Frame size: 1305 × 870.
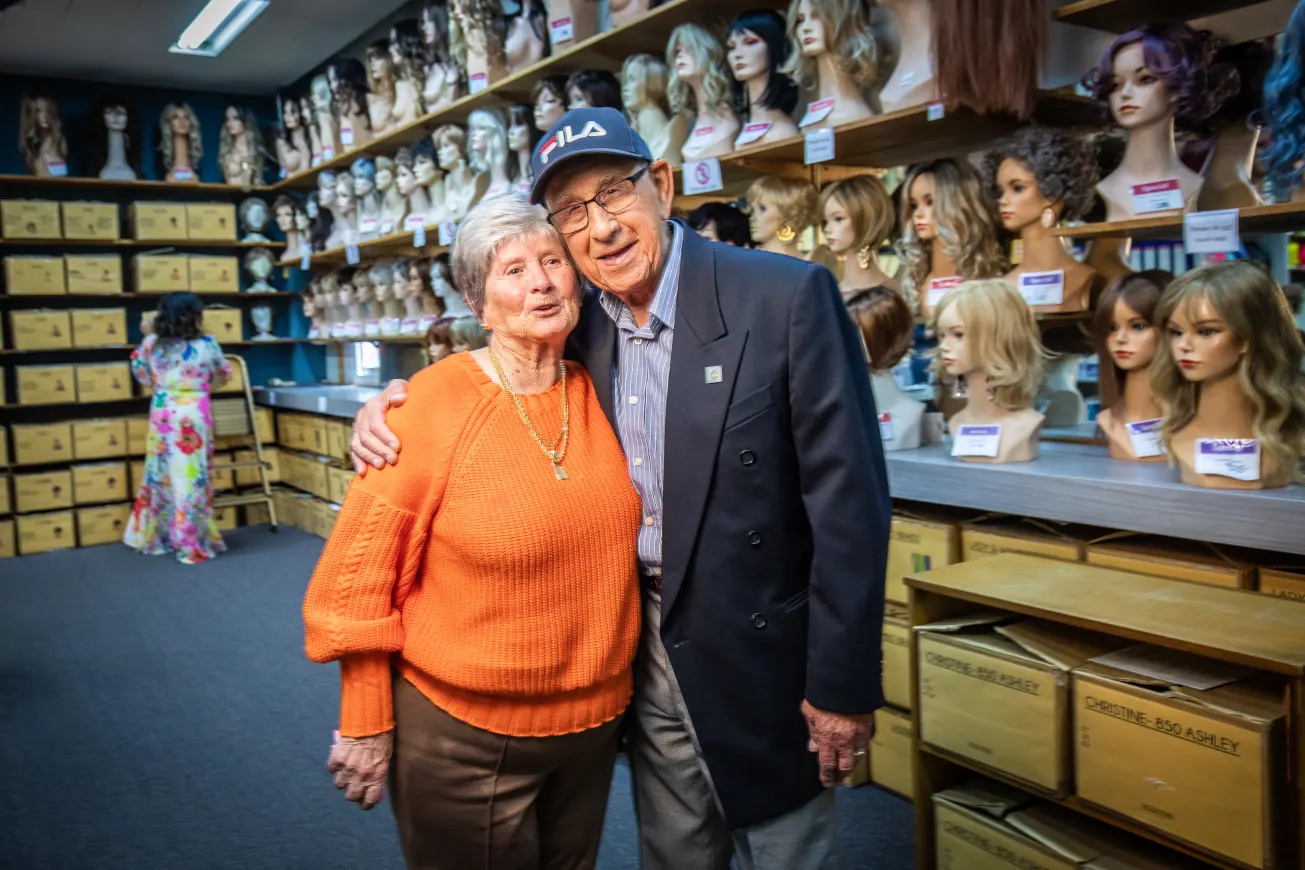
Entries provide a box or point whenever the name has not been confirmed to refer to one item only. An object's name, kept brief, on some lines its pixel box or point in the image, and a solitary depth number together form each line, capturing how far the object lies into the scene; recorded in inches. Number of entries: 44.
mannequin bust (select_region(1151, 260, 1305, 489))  79.4
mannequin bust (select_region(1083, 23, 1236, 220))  91.7
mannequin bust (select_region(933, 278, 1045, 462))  98.3
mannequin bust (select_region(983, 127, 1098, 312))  100.5
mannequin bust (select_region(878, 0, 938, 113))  109.9
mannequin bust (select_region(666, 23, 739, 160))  134.1
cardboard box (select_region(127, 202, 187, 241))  284.8
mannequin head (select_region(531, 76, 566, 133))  165.3
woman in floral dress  243.0
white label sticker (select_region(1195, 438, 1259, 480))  79.0
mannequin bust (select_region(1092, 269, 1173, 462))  94.3
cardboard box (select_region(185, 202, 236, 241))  295.7
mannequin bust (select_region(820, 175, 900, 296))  120.8
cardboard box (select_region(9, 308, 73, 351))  267.9
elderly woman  56.4
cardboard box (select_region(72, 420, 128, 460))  271.4
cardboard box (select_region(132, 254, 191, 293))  285.9
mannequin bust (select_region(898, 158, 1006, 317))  108.7
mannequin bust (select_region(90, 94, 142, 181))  278.7
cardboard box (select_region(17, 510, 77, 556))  265.0
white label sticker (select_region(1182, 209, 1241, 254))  84.6
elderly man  54.4
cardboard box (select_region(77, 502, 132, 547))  273.1
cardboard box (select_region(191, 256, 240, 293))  296.1
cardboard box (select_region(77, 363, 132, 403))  277.6
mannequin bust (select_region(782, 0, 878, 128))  117.3
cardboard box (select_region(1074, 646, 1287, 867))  60.6
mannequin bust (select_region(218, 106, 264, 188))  301.7
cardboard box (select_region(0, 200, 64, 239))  267.4
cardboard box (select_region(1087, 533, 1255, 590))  79.7
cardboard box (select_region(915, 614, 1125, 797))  72.6
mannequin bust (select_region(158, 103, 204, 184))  288.8
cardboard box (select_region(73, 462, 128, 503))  271.4
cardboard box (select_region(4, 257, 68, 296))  268.4
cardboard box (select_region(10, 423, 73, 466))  264.2
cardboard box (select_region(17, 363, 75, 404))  271.3
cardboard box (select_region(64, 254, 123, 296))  277.1
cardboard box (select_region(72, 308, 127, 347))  277.1
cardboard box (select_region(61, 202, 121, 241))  276.1
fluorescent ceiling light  231.9
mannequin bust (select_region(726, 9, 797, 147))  127.5
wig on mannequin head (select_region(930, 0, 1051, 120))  99.7
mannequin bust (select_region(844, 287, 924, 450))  111.1
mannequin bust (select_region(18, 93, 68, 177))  268.1
